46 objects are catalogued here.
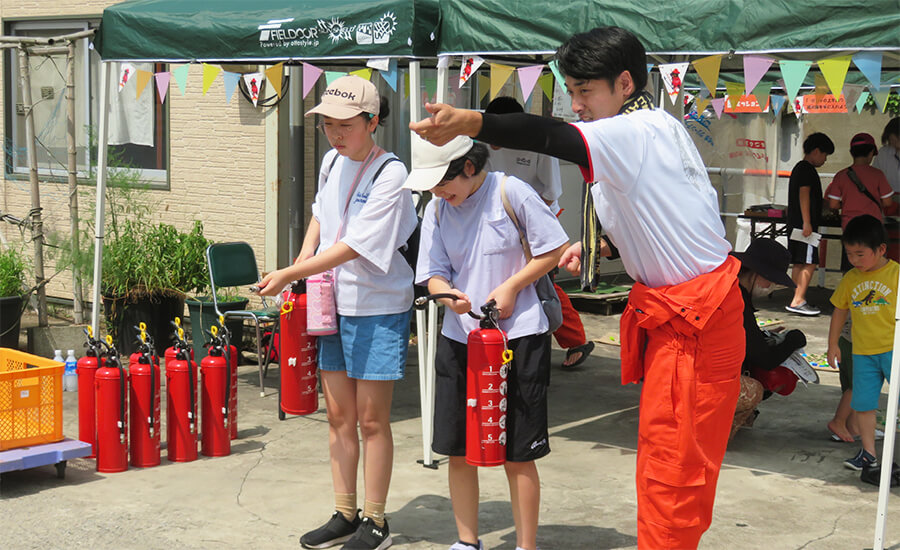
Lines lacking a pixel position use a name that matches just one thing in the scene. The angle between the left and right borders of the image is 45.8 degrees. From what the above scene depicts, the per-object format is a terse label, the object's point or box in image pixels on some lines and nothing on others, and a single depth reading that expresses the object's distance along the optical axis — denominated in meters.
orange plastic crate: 5.39
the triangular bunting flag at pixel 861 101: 13.56
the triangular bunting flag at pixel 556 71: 5.41
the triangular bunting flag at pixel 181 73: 6.85
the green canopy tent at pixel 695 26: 4.63
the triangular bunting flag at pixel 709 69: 5.20
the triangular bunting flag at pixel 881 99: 9.98
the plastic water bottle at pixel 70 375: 7.71
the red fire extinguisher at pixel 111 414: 5.54
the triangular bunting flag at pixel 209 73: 6.86
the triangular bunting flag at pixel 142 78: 7.26
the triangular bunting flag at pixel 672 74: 5.45
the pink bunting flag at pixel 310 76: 6.27
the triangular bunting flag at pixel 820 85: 10.74
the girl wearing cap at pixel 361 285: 4.42
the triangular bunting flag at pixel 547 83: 7.27
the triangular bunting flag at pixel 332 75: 6.39
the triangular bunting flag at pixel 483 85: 8.11
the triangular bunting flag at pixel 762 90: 7.60
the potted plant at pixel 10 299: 8.71
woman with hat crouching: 6.13
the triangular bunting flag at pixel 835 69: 4.79
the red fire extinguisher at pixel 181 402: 5.79
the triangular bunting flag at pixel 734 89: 6.35
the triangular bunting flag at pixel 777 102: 13.54
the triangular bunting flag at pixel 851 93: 12.64
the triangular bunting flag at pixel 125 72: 7.15
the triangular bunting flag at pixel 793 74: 4.95
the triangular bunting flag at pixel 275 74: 6.43
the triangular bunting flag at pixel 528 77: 5.68
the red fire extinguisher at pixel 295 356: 4.64
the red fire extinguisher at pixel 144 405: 5.64
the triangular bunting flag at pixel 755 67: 5.00
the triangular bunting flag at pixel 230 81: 7.13
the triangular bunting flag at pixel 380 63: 5.81
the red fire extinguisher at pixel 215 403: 5.95
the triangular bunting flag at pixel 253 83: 8.18
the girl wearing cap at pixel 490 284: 4.06
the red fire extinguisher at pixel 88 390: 5.67
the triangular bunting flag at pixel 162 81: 6.98
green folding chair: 7.65
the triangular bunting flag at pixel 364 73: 6.22
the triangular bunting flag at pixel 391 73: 5.82
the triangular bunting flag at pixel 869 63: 4.71
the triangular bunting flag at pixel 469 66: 5.78
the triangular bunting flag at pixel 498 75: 5.89
